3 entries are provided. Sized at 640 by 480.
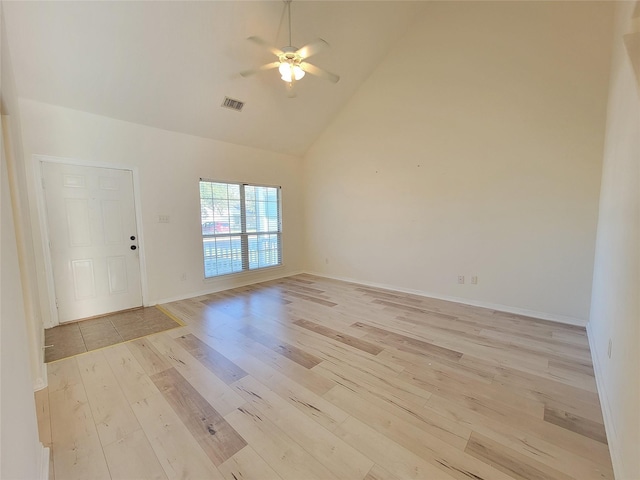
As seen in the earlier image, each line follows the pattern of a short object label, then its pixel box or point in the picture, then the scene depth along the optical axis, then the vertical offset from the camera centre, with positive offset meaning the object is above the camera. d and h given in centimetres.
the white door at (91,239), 329 -25
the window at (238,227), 469 -16
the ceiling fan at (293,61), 267 +169
